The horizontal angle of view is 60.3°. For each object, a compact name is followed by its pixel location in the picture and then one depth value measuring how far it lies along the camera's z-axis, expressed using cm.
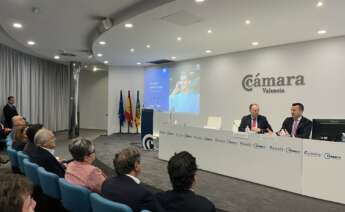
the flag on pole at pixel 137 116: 1271
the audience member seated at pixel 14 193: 116
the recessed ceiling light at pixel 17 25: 668
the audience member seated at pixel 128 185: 204
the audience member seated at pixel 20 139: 456
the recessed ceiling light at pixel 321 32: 622
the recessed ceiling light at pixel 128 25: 595
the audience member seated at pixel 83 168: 263
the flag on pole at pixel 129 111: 1268
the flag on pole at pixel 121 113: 1269
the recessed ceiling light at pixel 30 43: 859
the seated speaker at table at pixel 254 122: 582
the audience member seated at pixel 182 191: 181
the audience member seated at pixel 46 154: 332
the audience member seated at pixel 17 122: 483
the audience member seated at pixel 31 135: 373
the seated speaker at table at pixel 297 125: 512
